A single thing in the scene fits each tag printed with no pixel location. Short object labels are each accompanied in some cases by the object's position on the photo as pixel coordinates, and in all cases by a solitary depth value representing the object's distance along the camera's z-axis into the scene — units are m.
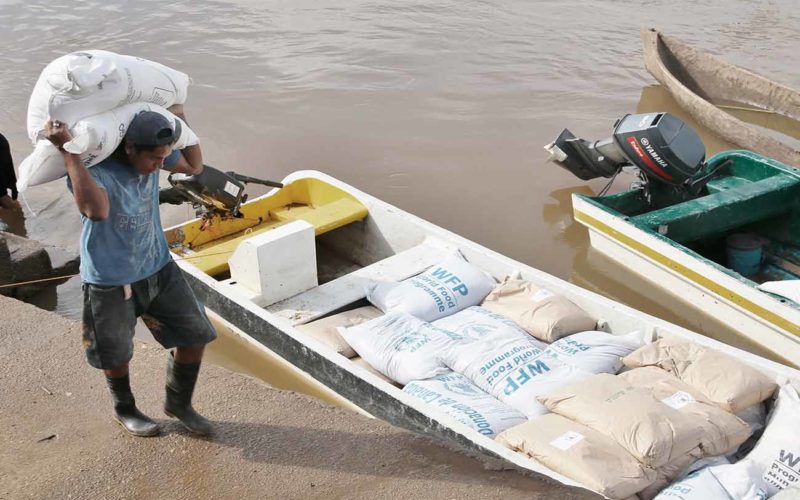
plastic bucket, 6.54
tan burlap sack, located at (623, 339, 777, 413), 4.11
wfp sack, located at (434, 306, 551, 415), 4.58
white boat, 4.44
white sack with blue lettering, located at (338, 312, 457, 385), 4.72
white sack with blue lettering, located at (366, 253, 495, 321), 5.34
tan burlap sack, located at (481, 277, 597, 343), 4.95
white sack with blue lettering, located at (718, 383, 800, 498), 3.74
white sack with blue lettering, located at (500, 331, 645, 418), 4.39
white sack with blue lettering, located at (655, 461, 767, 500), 3.61
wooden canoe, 9.84
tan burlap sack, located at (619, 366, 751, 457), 3.87
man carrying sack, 3.15
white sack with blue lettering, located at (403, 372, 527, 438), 4.16
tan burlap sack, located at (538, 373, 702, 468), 3.71
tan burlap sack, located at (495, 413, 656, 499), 3.58
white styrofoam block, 5.47
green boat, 6.09
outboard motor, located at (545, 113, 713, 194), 6.46
